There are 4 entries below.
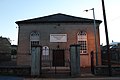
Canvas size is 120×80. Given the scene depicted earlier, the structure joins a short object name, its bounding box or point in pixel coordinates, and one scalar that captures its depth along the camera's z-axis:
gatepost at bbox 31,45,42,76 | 8.06
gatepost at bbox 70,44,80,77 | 8.10
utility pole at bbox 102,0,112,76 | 8.20
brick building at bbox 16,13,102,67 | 12.73
